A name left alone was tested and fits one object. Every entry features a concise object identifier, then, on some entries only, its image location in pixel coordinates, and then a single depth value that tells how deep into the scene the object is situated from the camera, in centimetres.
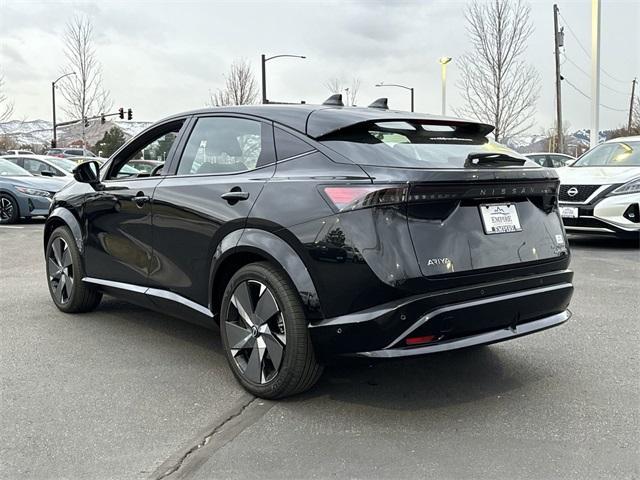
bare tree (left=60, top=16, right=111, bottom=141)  3725
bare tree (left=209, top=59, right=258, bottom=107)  3669
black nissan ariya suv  292
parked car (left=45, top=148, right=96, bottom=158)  3726
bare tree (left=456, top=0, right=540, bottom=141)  2556
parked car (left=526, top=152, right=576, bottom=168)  1718
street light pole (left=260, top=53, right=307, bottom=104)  2759
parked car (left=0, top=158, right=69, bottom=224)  1255
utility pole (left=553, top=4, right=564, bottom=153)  2569
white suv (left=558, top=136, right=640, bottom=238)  838
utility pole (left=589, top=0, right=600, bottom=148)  1609
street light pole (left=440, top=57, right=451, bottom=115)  2570
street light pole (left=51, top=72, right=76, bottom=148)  3805
